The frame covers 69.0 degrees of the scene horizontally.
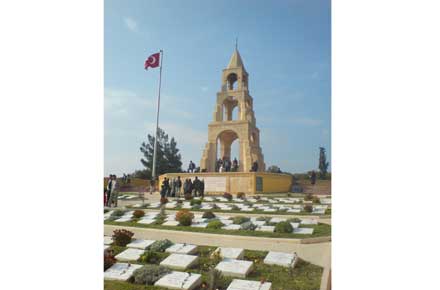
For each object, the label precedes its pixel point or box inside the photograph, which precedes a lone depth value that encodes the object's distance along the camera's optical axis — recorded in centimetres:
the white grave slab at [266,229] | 628
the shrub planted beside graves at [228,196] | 1183
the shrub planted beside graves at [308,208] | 837
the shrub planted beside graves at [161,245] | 539
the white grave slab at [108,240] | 587
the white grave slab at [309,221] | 693
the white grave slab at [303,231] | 592
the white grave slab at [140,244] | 555
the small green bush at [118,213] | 848
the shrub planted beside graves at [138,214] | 808
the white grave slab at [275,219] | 726
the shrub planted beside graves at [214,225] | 657
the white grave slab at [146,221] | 740
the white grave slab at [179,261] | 462
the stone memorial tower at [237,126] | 1819
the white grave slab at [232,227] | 656
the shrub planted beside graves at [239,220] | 707
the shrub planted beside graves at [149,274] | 432
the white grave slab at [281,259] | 461
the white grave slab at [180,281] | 409
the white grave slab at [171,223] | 717
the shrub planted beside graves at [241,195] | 1263
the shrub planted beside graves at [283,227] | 607
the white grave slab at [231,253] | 487
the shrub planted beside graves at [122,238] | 571
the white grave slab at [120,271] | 455
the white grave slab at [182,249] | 517
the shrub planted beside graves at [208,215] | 782
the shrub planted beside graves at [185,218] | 696
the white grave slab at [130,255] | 508
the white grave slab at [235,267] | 430
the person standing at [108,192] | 1015
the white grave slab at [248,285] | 395
